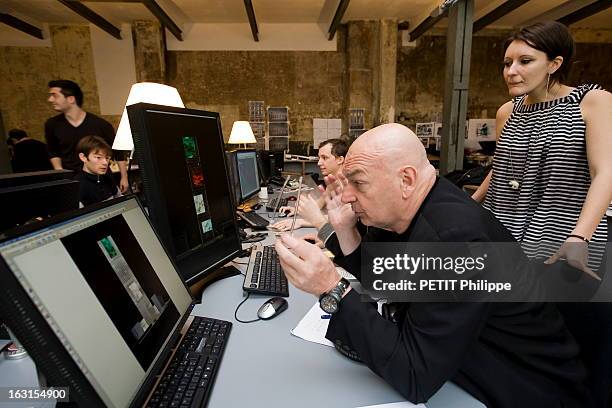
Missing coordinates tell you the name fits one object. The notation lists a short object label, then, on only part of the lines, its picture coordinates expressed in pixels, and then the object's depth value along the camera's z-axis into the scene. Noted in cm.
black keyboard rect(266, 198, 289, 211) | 271
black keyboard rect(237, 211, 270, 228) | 208
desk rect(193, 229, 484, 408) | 70
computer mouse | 101
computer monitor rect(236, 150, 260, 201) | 259
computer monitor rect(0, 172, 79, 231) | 87
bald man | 69
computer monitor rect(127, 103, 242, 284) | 99
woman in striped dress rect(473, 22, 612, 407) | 122
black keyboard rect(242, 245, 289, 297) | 115
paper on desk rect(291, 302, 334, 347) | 90
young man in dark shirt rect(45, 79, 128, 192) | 324
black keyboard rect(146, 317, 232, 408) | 67
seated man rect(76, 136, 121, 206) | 285
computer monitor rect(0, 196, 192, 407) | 46
